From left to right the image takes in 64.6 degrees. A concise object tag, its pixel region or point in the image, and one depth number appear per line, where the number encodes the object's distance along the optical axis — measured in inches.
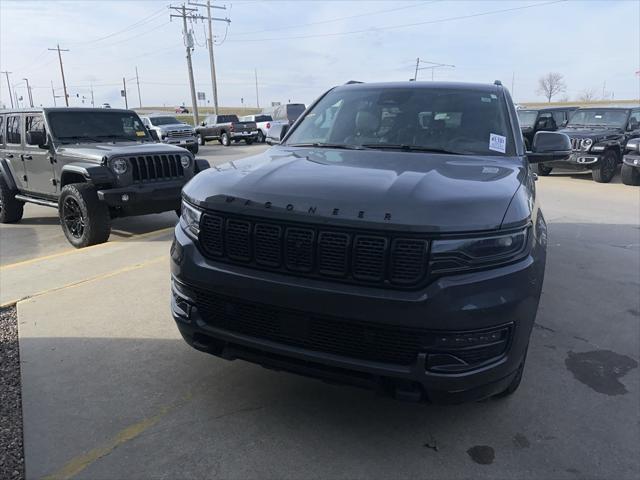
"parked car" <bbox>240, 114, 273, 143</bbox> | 1146.0
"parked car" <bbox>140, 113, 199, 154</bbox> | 906.7
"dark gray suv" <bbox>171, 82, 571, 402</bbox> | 87.0
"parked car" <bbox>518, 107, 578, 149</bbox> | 619.5
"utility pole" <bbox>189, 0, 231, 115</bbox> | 1713.8
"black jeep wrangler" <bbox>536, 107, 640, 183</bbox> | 505.0
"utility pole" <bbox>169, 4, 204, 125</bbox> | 1619.1
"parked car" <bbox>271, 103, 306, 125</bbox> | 1176.3
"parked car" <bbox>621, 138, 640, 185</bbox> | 463.2
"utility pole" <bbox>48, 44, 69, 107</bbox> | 3078.0
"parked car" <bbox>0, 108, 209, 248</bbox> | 260.7
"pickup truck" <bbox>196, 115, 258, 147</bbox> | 1085.8
